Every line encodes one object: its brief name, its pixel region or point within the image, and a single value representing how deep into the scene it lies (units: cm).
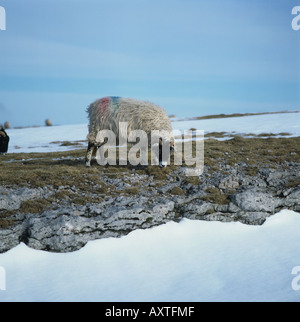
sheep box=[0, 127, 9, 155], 2141
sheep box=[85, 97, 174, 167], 1362
